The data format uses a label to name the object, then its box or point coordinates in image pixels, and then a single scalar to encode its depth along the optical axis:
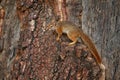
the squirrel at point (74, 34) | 7.00
